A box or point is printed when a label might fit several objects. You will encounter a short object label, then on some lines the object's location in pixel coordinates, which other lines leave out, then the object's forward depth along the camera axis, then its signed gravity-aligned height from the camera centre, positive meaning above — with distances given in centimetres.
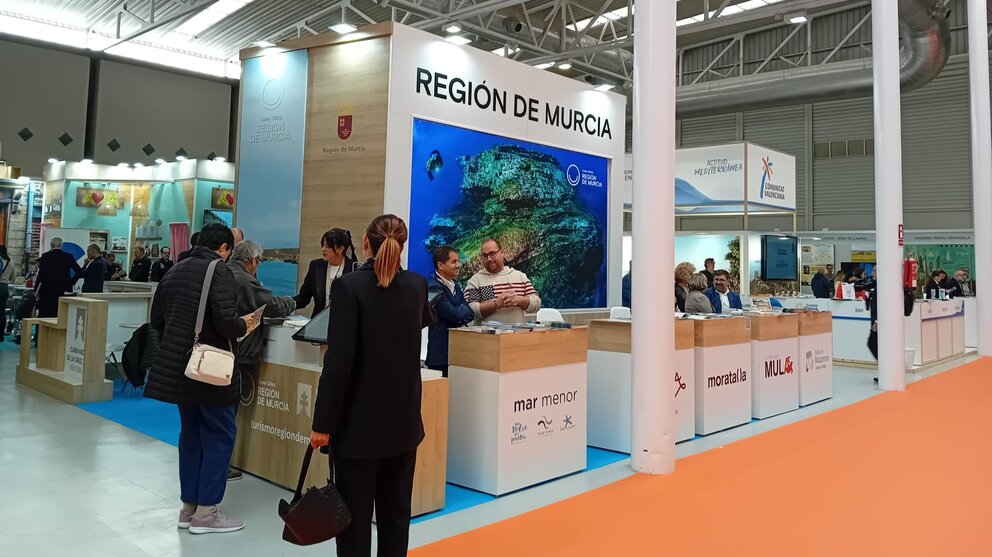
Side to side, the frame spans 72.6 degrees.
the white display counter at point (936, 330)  862 -13
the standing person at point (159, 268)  1011 +53
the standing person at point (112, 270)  1170 +56
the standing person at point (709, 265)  853 +64
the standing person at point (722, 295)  622 +20
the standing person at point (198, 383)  288 -33
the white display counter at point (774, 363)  548 -39
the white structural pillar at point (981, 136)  909 +250
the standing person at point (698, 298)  560 +14
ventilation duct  1065 +431
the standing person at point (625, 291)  768 +26
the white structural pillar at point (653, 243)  401 +43
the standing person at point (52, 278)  818 +27
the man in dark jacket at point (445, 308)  393 +1
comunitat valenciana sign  934 +198
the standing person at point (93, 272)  841 +37
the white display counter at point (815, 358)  609 -37
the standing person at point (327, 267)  432 +26
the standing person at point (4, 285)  907 +20
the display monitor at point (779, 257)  1033 +93
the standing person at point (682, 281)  613 +31
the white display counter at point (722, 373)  486 -43
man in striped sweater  433 +12
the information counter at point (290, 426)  325 -63
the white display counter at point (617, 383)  455 -48
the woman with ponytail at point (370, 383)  201 -23
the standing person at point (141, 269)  1082 +54
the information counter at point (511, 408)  353 -53
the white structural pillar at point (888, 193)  661 +124
